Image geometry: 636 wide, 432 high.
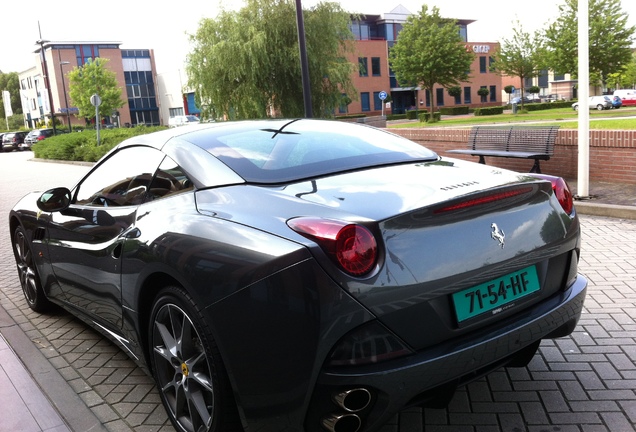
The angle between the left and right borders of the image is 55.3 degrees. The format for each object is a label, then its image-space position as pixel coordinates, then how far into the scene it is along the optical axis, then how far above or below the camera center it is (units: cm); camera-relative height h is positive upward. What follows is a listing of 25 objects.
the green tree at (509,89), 7525 -15
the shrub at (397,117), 6219 -198
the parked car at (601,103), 5421 -203
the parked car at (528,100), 7151 -181
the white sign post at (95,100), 2405 +91
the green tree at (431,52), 4978 +343
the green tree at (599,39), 4341 +294
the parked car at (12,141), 4913 -84
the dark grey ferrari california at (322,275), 215 -67
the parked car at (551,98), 7944 -184
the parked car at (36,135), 4650 -52
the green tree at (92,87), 6775 +402
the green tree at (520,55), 5281 +280
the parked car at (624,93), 5816 -150
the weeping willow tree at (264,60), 2530 +201
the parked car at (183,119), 5569 -35
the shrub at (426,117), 5004 -183
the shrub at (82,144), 2588 -90
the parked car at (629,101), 5753 -217
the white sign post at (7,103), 5092 +233
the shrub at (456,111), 6134 -183
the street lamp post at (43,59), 3925 +474
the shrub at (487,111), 5325 -189
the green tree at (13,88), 12669 +874
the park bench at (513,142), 955 -92
